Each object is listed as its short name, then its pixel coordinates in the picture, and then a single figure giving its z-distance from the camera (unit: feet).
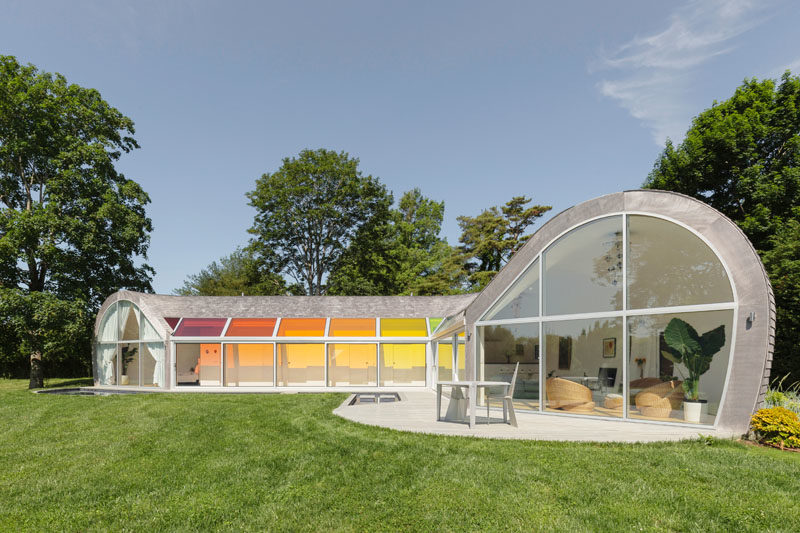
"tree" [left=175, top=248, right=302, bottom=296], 124.77
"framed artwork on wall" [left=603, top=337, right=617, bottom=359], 32.37
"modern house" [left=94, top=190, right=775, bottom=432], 27.71
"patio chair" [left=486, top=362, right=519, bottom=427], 29.50
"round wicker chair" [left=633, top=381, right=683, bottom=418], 29.99
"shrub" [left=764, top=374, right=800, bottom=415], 29.16
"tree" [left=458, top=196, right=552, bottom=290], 125.29
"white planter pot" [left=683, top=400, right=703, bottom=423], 28.96
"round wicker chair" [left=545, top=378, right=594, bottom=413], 33.86
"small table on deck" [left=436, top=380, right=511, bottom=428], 29.09
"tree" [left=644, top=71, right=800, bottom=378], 67.41
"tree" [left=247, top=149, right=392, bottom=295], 116.88
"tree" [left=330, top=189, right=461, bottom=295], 123.24
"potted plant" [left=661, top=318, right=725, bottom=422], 28.71
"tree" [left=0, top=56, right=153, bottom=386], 74.23
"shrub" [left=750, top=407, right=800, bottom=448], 24.00
